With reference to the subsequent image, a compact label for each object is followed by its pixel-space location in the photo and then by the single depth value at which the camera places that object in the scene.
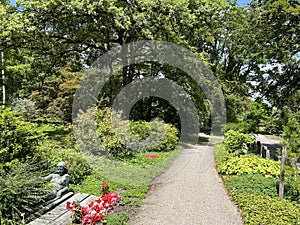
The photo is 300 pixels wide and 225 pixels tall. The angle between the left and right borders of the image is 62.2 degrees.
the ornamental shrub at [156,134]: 13.01
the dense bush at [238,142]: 10.84
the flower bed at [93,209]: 4.66
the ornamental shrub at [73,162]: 6.86
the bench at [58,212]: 4.61
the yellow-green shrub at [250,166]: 7.70
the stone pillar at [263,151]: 10.32
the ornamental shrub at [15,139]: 5.25
